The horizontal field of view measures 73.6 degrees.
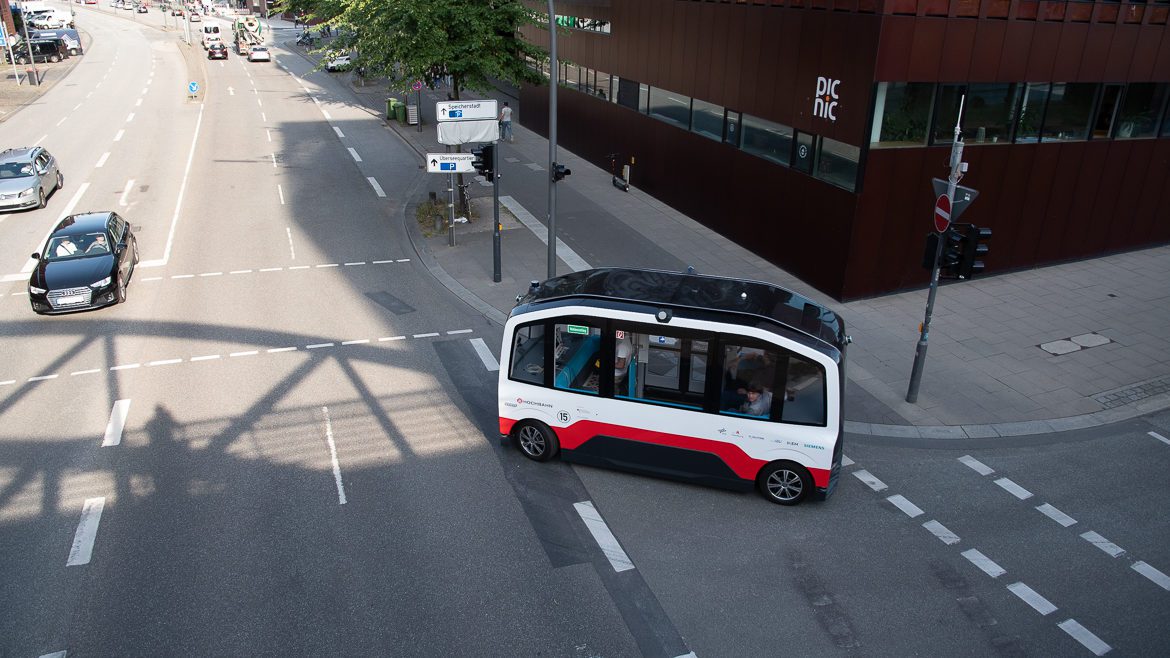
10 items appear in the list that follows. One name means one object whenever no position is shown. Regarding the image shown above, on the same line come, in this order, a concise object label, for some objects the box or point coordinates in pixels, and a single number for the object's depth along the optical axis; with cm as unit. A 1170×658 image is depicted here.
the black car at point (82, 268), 1542
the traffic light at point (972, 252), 1144
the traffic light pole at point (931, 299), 1134
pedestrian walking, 2931
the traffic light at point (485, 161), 1656
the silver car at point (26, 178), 2188
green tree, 1891
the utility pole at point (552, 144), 1494
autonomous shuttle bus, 941
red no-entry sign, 1162
